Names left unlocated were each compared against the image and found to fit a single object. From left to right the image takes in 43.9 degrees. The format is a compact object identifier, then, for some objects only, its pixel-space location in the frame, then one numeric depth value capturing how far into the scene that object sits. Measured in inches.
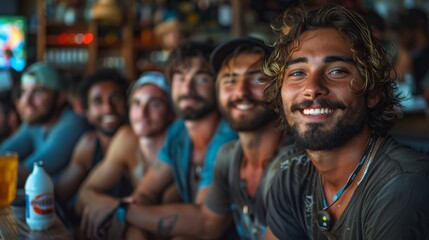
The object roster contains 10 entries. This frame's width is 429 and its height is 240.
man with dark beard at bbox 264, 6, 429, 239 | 58.7
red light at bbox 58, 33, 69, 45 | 321.7
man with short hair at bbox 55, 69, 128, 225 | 139.1
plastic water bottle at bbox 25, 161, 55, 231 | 78.2
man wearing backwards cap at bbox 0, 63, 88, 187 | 141.9
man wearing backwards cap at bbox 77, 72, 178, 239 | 121.8
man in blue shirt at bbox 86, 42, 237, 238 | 106.1
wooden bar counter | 74.1
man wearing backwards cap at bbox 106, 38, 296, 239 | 91.0
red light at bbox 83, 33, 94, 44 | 320.7
